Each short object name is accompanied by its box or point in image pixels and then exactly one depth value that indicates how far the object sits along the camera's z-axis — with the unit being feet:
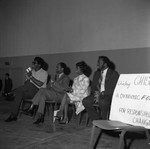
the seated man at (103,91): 11.35
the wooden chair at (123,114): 6.65
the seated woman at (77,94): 12.96
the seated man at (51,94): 12.96
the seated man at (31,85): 13.50
